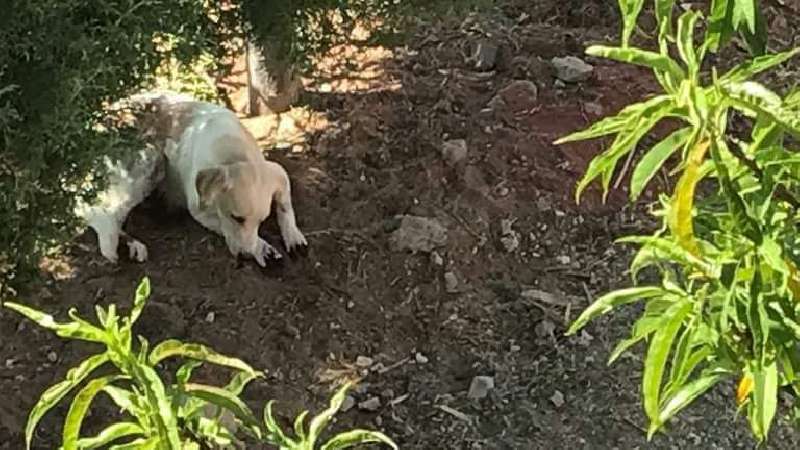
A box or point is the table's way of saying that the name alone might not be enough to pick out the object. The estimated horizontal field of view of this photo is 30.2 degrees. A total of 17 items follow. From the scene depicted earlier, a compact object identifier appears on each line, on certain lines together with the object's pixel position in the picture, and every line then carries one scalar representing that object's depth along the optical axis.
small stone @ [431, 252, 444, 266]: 4.02
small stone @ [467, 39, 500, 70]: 4.84
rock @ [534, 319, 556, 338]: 3.82
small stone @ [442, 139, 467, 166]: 4.34
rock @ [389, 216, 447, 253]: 4.06
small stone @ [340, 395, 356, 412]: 3.60
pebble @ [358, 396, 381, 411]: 3.61
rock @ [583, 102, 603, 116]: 4.61
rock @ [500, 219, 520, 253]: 4.11
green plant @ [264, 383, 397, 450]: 1.49
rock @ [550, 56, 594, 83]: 4.73
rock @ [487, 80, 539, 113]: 4.61
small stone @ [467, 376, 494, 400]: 3.64
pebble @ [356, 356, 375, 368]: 3.73
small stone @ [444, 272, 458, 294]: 3.96
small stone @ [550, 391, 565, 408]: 3.63
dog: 4.02
